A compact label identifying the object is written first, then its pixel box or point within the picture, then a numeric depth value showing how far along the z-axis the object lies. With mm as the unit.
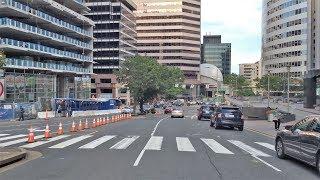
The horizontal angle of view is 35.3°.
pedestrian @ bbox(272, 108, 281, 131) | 34566
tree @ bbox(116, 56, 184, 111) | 83312
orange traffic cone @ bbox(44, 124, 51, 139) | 23516
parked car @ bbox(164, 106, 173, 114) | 90862
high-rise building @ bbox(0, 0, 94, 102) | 68500
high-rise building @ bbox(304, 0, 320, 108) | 72938
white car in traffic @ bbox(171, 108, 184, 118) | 65700
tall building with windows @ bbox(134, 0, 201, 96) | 192250
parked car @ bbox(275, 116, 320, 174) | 12938
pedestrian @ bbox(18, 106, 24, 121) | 50906
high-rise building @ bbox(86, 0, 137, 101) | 133875
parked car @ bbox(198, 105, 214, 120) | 53225
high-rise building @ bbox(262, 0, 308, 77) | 152375
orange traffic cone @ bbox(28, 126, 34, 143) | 21098
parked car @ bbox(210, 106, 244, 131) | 34000
